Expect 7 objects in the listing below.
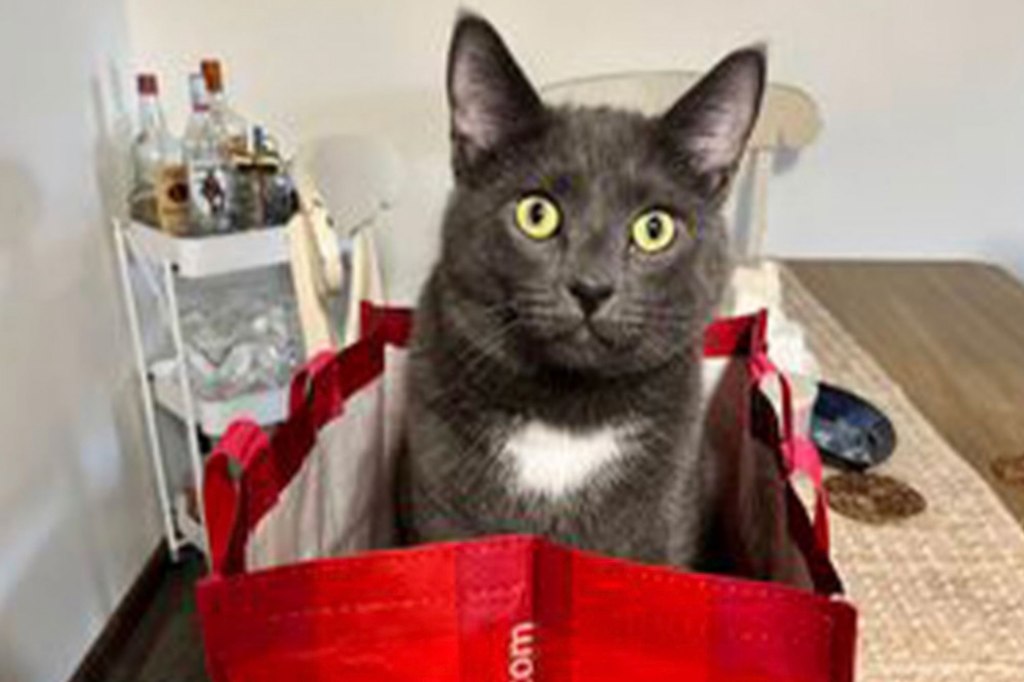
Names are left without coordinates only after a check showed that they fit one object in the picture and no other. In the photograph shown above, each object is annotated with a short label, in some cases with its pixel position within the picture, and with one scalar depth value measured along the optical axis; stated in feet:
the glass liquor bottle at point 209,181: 4.88
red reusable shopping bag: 1.50
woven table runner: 2.14
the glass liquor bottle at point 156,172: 4.96
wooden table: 3.30
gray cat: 2.02
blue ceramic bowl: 3.01
